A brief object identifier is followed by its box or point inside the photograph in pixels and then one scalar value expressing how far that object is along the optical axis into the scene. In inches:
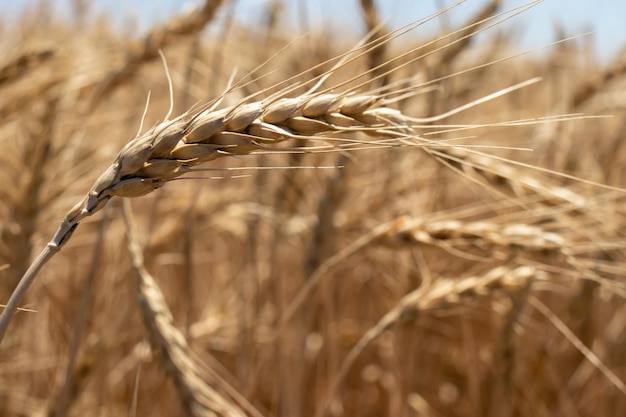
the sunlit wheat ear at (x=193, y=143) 14.7
